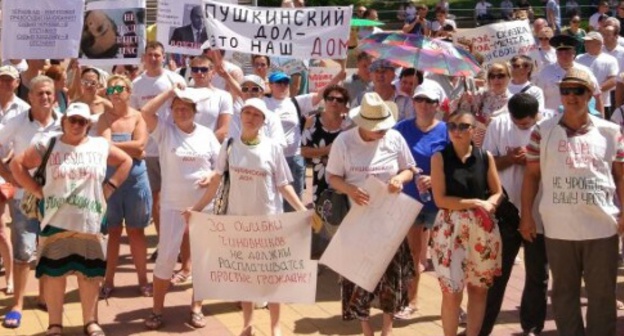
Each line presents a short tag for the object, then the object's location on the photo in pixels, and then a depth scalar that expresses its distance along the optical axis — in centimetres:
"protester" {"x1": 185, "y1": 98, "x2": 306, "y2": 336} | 640
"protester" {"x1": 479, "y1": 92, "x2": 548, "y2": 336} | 644
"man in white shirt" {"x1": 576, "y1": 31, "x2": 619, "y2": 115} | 1150
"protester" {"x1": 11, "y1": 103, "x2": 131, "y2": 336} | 637
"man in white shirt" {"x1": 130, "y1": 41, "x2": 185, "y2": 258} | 846
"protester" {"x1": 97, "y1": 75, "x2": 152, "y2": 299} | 741
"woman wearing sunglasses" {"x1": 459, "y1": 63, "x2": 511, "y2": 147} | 764
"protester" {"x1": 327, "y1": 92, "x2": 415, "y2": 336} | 626
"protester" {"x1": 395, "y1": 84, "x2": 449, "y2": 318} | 682
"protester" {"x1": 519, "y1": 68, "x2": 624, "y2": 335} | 583
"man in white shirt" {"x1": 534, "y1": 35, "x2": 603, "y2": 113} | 994
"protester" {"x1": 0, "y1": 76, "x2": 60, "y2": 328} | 691
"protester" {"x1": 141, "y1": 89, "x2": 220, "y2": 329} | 695
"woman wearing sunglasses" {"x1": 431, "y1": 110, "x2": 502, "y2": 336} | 594
